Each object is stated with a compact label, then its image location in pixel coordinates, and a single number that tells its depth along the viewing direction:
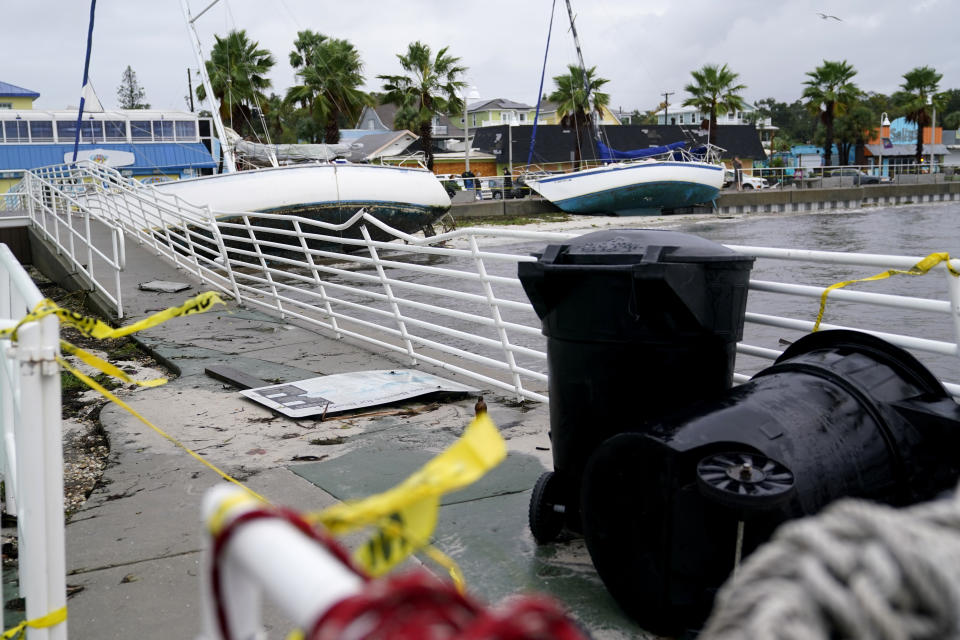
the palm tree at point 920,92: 69.75
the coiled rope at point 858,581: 0.68
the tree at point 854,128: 80.25
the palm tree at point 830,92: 61.81
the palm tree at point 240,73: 43.34
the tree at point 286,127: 64.92
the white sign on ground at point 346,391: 5.46
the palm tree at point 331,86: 42.34
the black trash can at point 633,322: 2.85
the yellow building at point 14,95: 60.84
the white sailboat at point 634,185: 40.81
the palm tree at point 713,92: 59.22
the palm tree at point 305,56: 43.41
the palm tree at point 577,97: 53.94
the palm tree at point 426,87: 47.78
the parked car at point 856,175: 58.94
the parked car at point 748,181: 57.47
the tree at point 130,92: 107.62
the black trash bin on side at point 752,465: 2.35
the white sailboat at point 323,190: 21.47
